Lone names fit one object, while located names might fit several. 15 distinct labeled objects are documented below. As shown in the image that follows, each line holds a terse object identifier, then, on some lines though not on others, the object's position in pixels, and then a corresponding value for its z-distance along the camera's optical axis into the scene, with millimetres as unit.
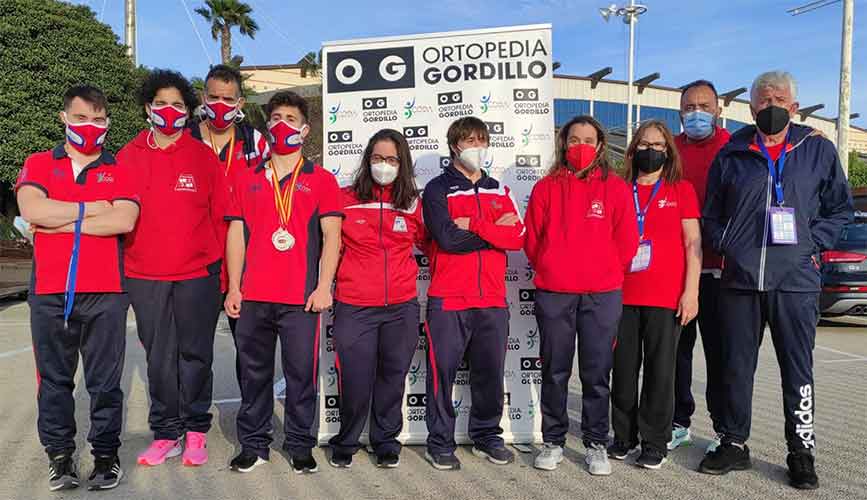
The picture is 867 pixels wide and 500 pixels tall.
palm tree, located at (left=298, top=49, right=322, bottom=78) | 38469
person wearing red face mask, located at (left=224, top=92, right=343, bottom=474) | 4059
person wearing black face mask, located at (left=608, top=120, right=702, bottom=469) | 4164
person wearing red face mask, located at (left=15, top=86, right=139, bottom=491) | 3742
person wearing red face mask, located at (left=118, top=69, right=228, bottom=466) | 4133
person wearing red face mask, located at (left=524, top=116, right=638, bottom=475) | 4051
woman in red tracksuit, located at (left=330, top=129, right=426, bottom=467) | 4156
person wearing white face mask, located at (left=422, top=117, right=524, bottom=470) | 4223
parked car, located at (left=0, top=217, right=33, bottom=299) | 14453
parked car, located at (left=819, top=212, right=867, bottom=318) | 10430
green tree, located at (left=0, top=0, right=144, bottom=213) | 16031
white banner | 4852
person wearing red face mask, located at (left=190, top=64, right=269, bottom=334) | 4465
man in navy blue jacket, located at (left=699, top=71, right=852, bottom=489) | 3932
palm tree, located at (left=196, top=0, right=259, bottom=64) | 28031
